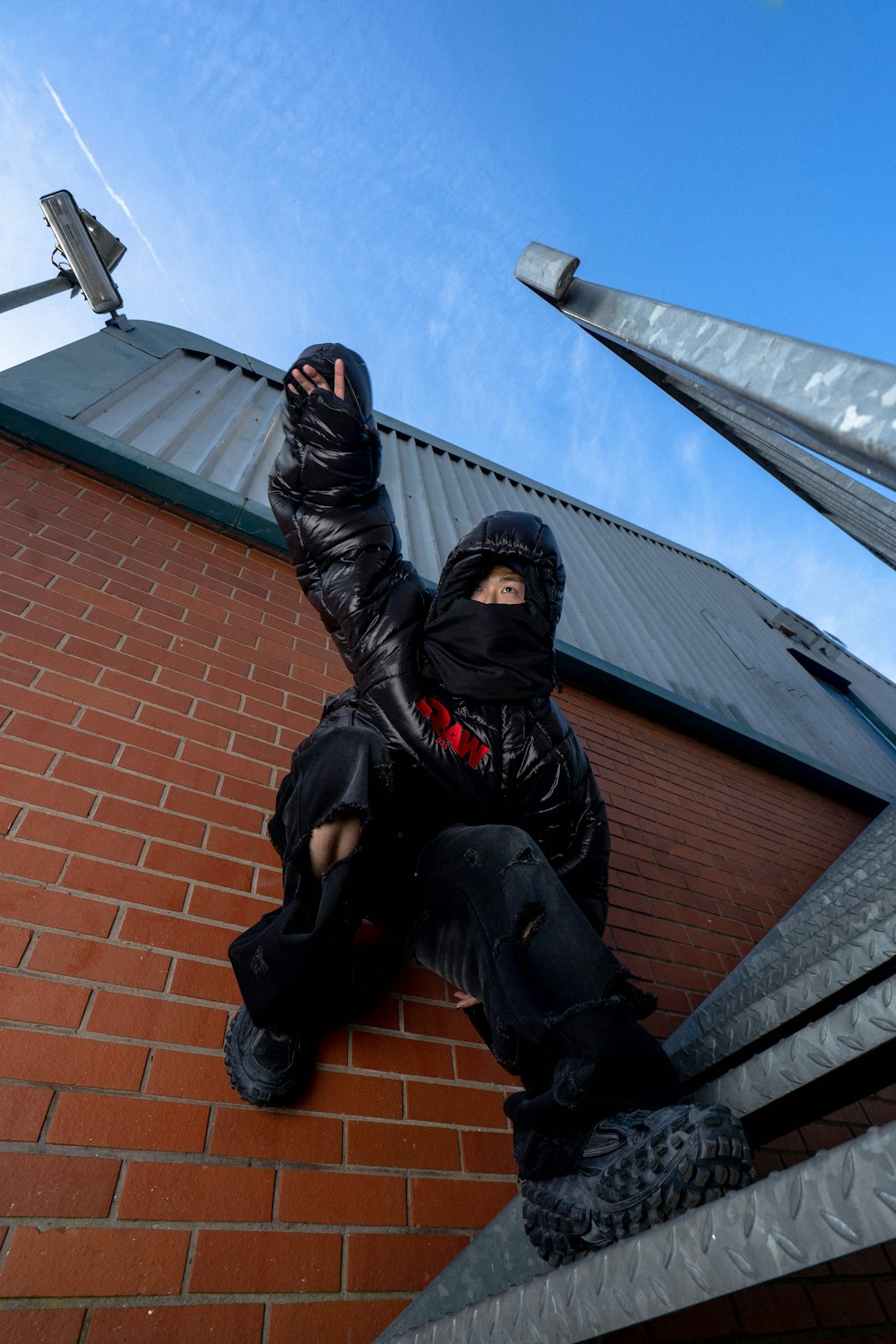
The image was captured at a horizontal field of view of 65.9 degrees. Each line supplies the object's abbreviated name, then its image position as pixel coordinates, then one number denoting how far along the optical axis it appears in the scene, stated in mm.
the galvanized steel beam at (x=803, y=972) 1064
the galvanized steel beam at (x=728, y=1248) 579
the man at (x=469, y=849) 1014
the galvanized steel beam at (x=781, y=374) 587
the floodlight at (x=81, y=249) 3457
